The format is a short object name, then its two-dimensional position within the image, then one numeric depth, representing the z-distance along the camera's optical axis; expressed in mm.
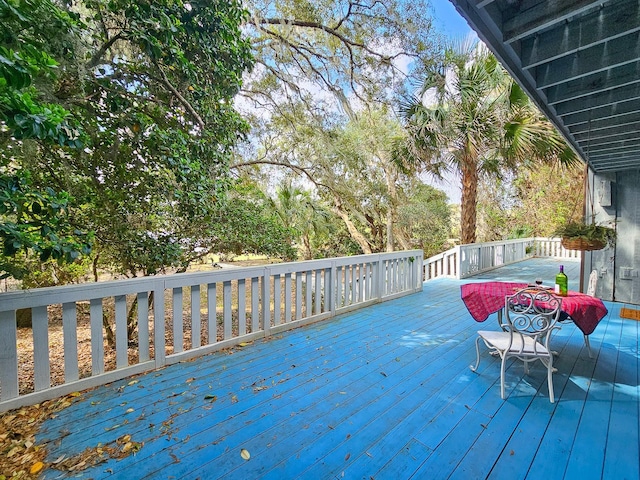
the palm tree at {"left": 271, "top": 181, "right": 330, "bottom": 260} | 8484
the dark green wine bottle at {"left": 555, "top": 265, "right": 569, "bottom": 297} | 2760
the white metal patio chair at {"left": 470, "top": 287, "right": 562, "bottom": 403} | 2244
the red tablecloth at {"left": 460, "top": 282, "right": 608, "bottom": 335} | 2543
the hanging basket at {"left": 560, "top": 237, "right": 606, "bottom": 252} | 2982
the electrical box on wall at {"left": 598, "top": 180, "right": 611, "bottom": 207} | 4914
